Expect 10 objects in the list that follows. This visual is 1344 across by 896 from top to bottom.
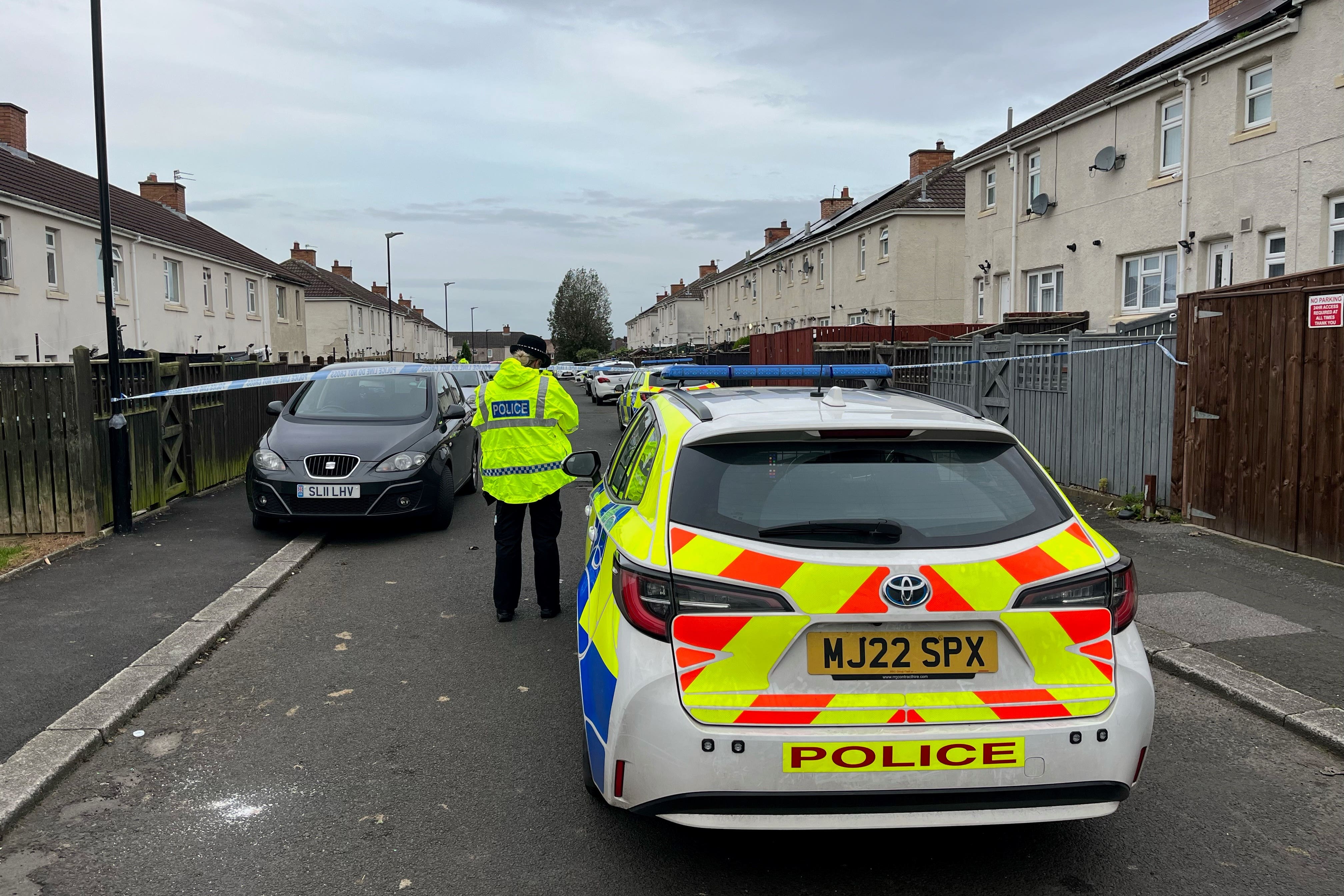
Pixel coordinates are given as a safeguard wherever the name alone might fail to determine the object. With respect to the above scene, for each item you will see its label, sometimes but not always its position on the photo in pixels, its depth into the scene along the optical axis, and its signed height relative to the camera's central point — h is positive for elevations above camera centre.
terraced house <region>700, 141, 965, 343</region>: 32.53 +3.61
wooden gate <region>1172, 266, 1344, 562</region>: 7.61 -0.46
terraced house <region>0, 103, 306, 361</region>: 21.91 +2.63
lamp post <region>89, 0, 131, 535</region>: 9.02 -0.41
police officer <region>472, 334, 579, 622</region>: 6.36 -0.60
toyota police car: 2.92 -0.88
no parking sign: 7.45 +0.34
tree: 105.94 +4.84
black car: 9.05 -0.77
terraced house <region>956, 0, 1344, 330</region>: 15.26 +3.33
